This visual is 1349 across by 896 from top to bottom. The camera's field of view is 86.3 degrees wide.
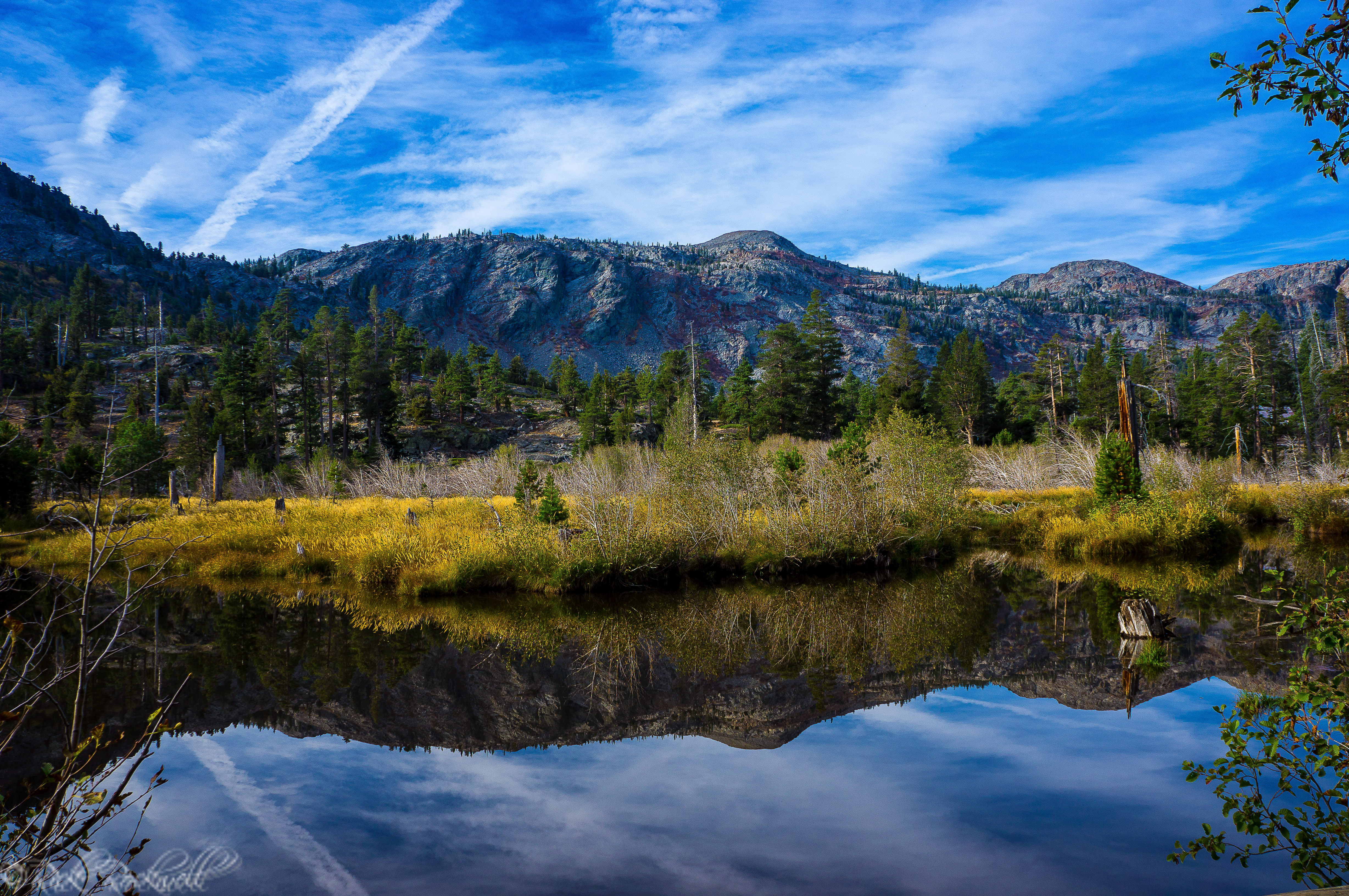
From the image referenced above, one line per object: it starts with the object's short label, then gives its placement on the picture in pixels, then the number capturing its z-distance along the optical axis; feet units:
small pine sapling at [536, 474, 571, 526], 62.18
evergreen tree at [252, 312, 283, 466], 177.37
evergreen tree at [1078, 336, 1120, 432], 169.78
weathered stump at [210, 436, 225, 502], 94.17
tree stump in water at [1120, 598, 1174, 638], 36.60
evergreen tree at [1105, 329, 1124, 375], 178.29
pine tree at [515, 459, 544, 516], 71.10
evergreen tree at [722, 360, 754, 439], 187.32
